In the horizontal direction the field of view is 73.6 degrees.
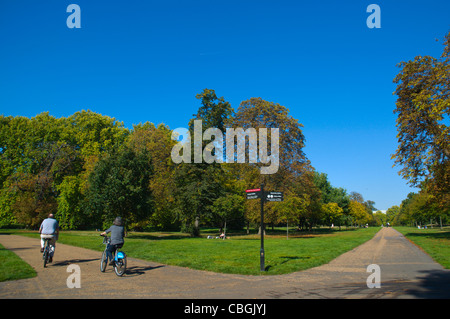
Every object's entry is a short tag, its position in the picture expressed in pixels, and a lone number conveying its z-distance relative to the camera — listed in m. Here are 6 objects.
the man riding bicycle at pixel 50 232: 11.34
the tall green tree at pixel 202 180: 33.25
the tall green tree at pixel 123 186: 27.72
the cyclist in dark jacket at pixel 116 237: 9.96
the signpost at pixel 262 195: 10.69
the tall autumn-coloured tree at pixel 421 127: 25.61
